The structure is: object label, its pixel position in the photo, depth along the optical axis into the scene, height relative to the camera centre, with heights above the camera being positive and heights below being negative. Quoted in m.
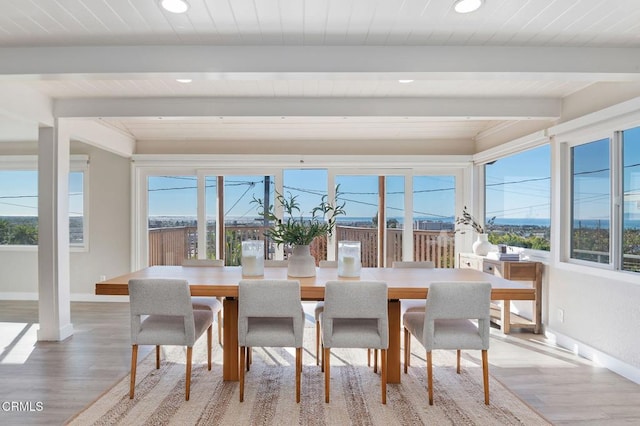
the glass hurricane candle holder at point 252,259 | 2.98 -0.40
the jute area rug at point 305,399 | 2.33 -1.32
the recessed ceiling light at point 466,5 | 1.95 +1.09
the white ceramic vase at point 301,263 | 2.98 -0.43
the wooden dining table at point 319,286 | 2.58 -0.55
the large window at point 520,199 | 4.09 +0.13
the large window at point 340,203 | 5.31 +0.01
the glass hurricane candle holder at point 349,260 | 2.93 -0.40
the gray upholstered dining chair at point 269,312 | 2.50 -0.70
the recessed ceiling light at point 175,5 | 1.95 +1.09
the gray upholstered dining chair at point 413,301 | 3.11 -0.81
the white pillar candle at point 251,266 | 2.97 -0.45
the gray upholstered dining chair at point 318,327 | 3.18 -1.01
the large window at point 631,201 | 2.98 +0.07
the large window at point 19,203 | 5.61 +0.10
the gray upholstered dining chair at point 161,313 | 2.54 -0.71
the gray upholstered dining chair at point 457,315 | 2.48 -0.71
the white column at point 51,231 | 3.67 -0.21
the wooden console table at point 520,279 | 3.91 -0.74
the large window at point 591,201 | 3.27 +0.08
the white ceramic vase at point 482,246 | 4.55 -0.44
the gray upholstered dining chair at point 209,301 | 3.18 -0.81
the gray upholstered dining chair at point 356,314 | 2.48 -0.70
